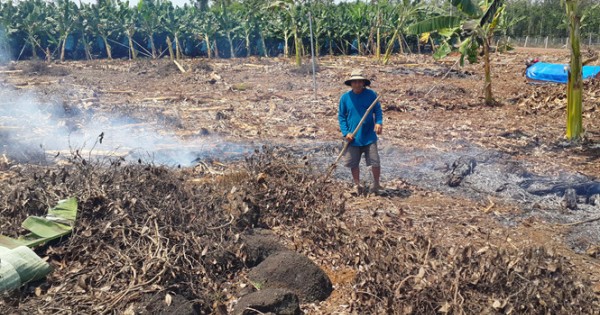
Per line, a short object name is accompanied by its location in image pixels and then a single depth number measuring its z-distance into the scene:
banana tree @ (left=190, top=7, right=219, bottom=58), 26.59
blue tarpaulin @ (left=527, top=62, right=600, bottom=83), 14.38
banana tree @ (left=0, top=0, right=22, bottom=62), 24.51
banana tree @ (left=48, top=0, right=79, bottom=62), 24.72
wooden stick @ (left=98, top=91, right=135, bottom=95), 14.64
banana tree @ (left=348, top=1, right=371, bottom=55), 27.69
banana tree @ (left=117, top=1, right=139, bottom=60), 26.09
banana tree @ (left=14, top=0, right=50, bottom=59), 24.39
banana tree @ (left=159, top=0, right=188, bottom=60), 26.62
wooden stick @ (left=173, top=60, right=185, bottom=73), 19.60
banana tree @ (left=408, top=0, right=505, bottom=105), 10.09
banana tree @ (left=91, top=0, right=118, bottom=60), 25.89
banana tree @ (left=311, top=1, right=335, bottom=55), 26.52
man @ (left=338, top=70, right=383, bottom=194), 6.37
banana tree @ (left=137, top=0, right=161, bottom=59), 26.28
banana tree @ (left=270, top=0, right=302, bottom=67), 20.96
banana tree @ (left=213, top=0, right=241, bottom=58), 27.33
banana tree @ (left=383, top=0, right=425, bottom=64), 19.70
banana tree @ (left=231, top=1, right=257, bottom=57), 27.42
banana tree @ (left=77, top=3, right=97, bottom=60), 25.62
